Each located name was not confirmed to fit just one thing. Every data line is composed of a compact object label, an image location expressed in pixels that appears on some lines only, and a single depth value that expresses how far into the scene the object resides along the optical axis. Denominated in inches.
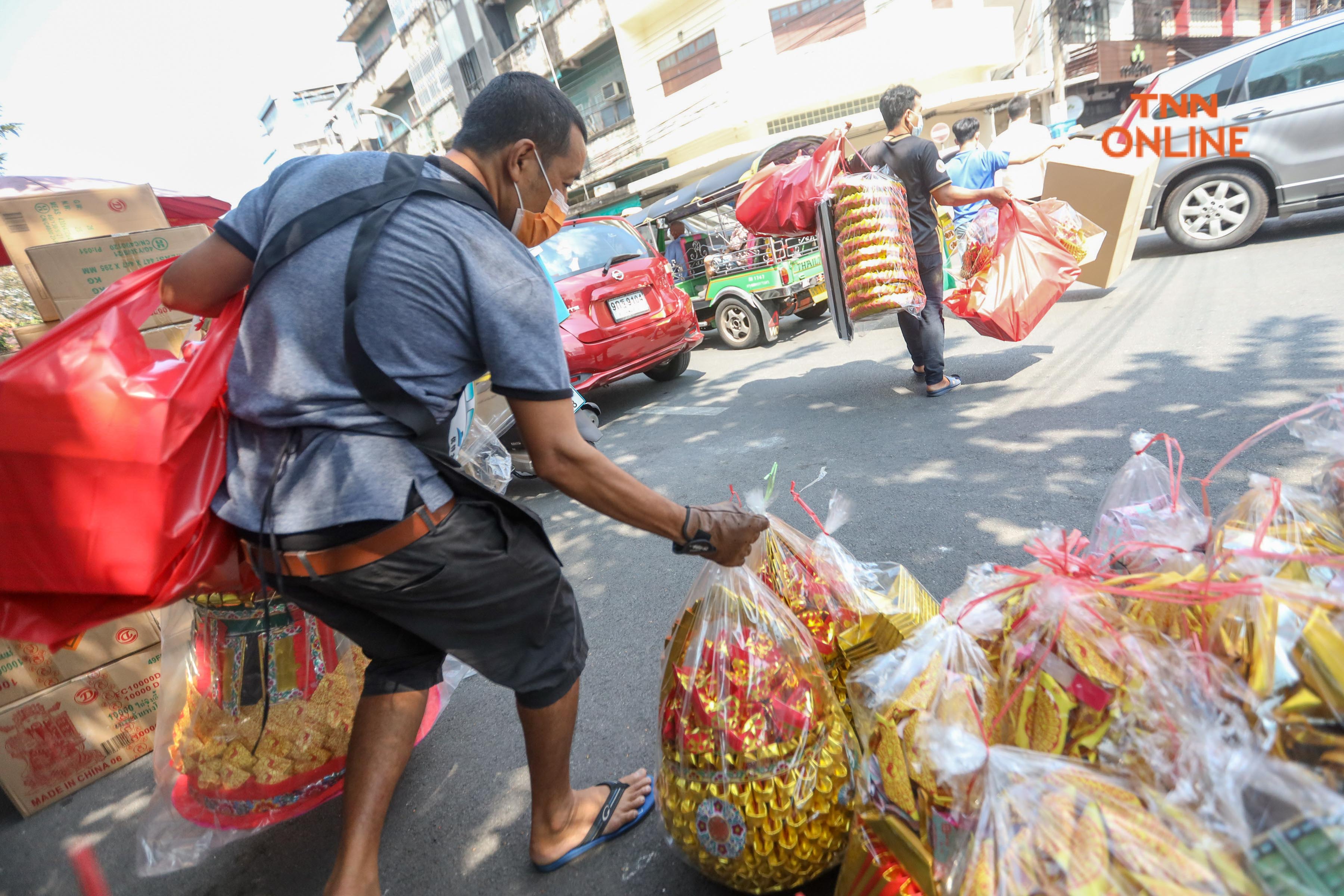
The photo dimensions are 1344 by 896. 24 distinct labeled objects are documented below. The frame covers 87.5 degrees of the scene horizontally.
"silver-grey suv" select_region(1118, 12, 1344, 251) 231.0
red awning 107.9
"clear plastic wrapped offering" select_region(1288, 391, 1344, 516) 57.2
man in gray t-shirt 51.6
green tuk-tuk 298.7
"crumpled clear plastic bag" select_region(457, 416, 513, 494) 103.1
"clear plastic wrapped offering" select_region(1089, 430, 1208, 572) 55.1
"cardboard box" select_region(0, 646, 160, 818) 91.2
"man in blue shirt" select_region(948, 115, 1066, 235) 233.0
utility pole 660.1
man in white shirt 270.1
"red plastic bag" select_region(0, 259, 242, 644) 48.9
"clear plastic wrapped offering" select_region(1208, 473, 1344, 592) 44.4
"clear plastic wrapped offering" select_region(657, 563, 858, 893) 55.2
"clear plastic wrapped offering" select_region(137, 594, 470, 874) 75.5
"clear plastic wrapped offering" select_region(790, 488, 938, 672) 63.6
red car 217.9
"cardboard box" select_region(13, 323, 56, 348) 99.8
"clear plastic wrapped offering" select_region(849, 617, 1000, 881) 42.6
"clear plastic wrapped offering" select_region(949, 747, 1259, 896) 33.9
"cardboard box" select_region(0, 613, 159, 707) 89.5
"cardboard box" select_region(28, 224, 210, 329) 94.0
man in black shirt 166.9
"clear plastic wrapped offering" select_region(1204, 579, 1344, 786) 35.3
